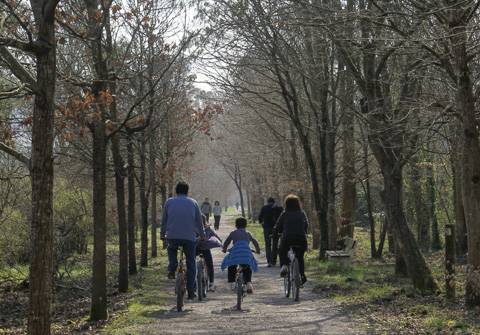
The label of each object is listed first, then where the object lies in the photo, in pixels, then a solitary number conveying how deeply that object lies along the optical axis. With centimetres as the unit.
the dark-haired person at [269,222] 1886
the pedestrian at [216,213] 4172
